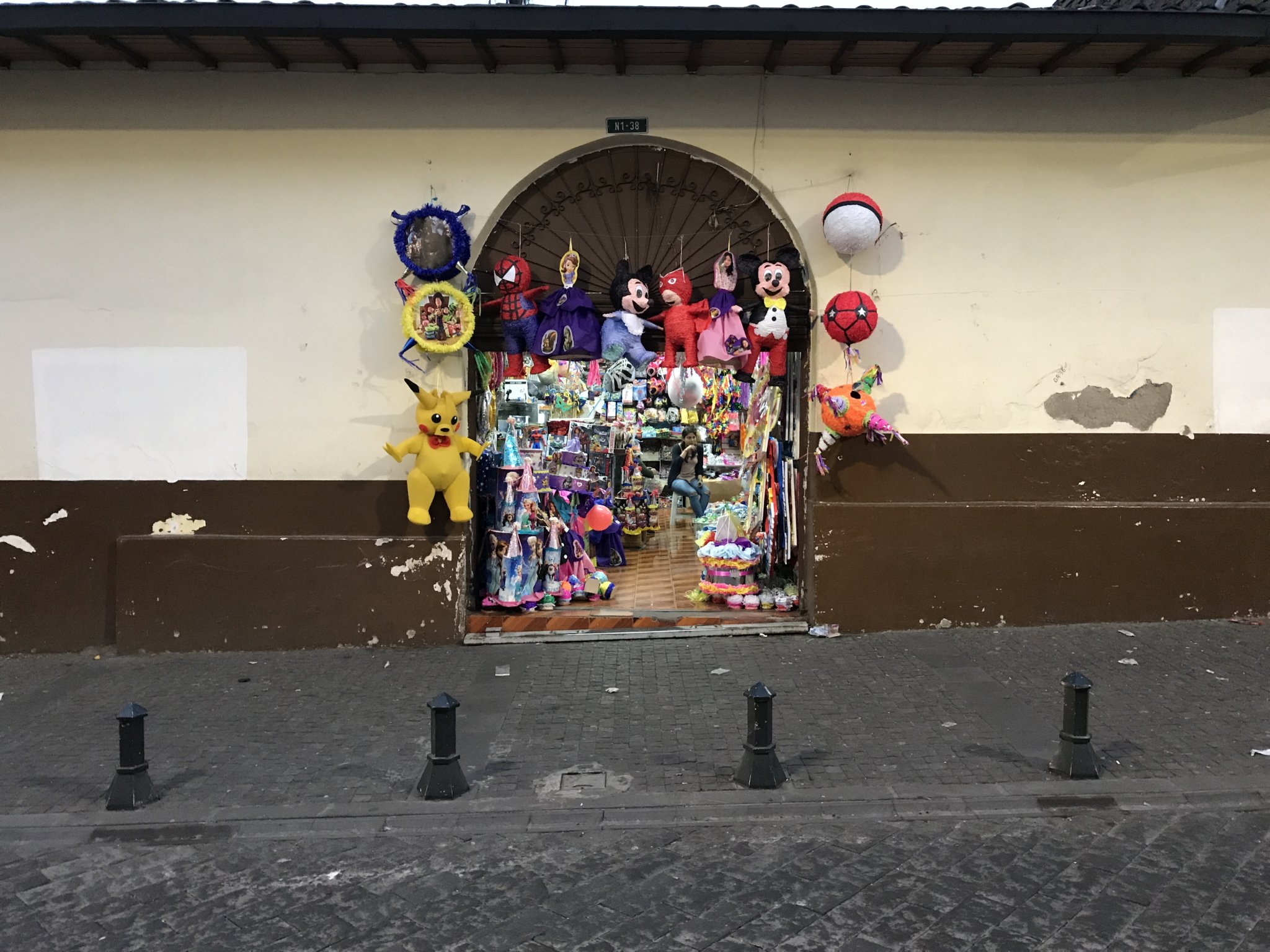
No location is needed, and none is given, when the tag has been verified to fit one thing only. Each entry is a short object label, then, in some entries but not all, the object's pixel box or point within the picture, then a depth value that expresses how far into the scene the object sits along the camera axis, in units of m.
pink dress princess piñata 8.09
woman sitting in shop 11.43
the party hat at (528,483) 8.76
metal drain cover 5.21
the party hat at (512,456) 8.83
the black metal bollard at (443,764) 5.04
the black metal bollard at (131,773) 5.01
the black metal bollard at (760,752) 5.10
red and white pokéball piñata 7.66
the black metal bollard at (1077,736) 5.13
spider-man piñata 7.96
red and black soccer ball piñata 7.72
